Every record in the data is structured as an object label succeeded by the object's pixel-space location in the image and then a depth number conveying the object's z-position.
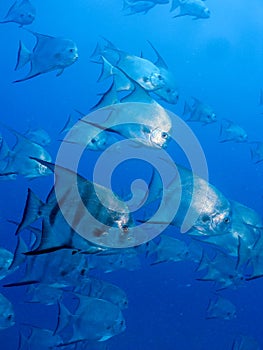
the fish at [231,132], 7.82
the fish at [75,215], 2.19
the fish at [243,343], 5.70
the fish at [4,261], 4.14
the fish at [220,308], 5.99
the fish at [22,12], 6.13
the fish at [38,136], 7.41
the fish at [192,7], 6.83
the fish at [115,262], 4.75
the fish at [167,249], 4.99
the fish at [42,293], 5.00
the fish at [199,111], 6.57
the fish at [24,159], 4.61
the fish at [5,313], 4.12
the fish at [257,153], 7.59
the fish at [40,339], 4.83
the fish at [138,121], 3.21
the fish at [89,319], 3.94
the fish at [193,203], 2.92
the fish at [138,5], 6.84
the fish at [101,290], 4.39
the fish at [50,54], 4.18
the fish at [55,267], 3.21
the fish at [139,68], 4.32
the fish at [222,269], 4.95
